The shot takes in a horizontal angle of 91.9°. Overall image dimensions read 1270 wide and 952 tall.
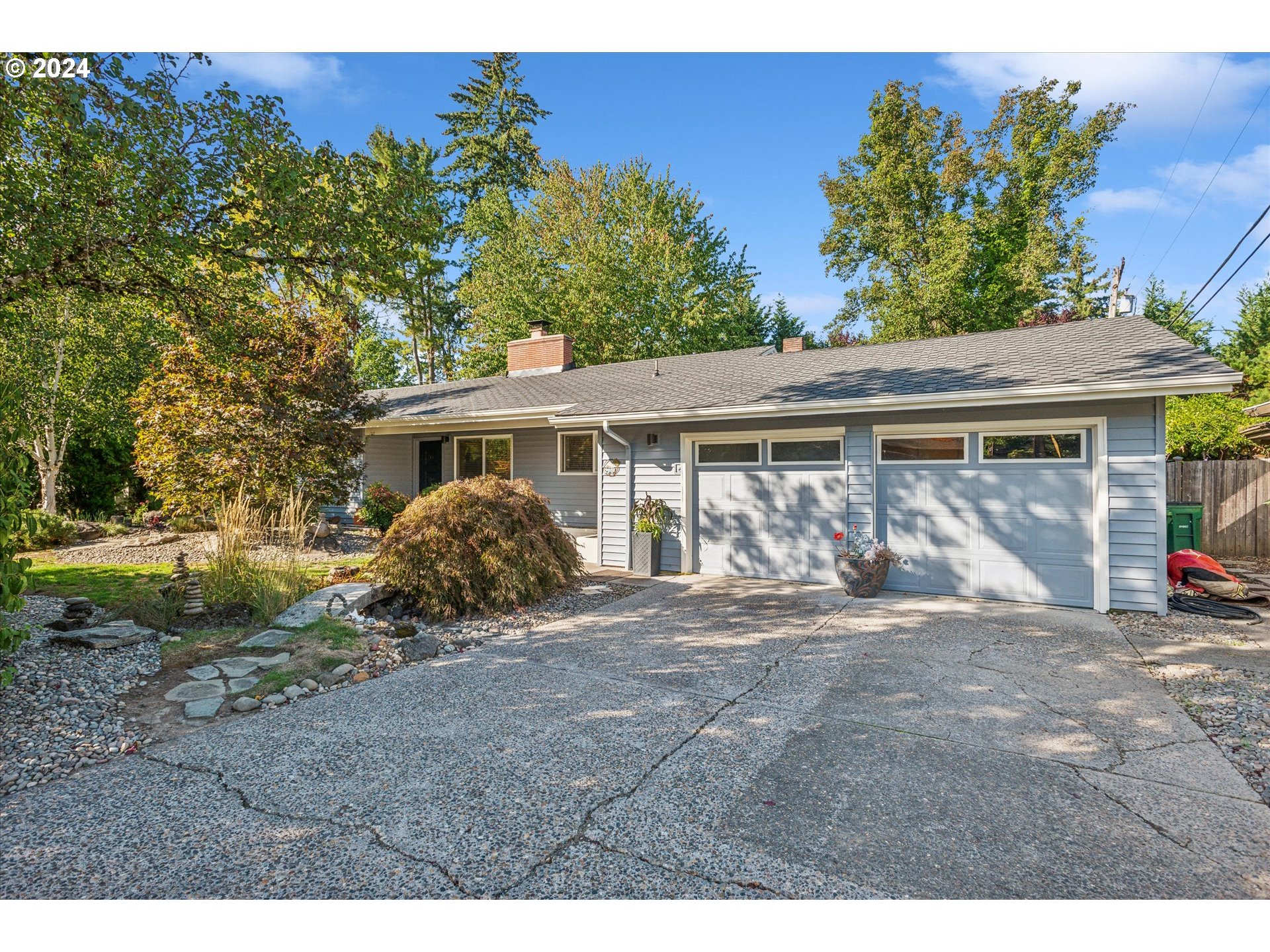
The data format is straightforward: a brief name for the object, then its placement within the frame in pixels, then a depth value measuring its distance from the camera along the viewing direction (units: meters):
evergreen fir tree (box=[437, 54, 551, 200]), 24.94
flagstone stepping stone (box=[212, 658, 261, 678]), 4.44
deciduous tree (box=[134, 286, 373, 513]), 10.62
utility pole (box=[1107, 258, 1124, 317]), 17.09
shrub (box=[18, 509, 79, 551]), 9.91
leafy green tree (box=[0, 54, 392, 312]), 4.52
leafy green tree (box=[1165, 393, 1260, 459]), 12.05
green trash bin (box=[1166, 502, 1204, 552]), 8.32
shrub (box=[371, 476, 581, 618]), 6.46
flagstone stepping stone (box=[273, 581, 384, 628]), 5.64
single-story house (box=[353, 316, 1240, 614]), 6.26
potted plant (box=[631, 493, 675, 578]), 8.85
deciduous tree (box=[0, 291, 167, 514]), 10.84
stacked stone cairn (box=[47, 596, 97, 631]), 5.20
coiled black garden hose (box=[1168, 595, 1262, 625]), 6.18
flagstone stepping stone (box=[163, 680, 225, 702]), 4.04
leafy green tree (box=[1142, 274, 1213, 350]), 19.20
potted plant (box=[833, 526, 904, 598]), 7.22
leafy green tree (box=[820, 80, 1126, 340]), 19.94
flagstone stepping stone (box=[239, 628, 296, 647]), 4.99
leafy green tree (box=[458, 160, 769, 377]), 21.59
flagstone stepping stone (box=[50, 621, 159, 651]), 4.80
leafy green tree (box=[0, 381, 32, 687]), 3.30
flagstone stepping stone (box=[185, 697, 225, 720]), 3.81
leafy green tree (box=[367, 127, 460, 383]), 5.94
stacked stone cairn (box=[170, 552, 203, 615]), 5.74
